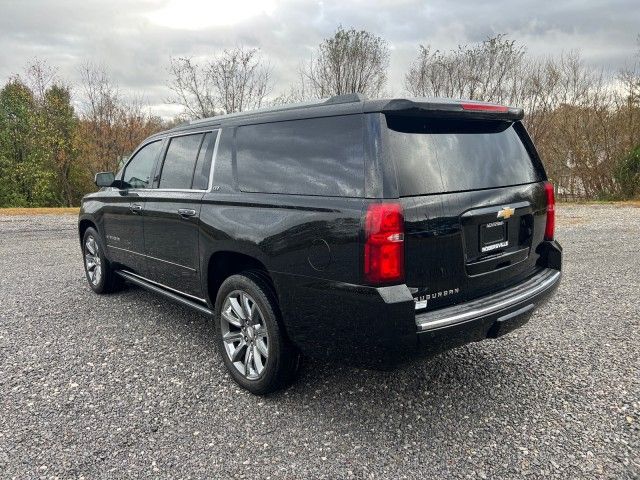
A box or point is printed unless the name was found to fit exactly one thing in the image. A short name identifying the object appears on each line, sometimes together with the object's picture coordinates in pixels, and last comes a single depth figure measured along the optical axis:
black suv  2.45
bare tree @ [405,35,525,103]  19.14
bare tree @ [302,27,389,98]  20.52
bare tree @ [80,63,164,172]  24.17
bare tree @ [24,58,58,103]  25.27
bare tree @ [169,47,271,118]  20.17
